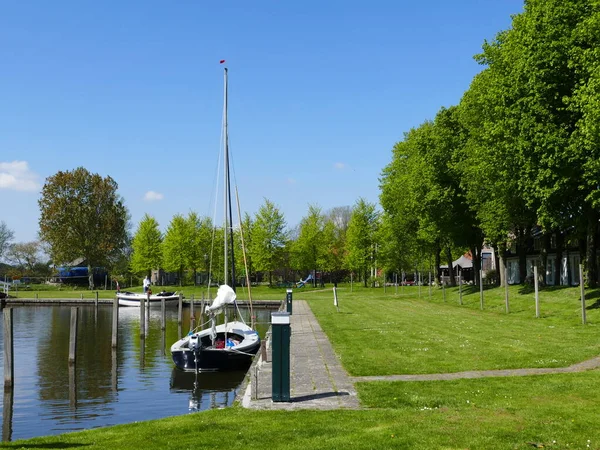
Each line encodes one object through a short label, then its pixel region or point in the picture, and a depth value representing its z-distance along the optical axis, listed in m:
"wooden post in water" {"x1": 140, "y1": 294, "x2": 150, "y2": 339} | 41.31
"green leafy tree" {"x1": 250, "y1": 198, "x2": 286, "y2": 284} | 96.81
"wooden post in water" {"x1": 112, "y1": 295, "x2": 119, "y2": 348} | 35.66
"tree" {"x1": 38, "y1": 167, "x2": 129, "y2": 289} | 102.06
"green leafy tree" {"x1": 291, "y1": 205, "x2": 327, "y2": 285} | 102.00
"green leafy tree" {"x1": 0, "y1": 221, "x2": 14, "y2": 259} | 142.00
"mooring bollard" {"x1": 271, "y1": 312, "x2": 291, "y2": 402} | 13.88
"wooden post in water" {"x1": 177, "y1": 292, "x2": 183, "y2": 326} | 49.37
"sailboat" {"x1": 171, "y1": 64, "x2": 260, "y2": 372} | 27.78
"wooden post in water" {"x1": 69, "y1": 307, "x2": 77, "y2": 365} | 30.09
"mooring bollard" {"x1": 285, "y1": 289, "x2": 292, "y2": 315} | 40.81
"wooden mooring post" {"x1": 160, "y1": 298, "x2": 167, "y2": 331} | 47.20
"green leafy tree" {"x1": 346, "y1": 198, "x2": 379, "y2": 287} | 92.38
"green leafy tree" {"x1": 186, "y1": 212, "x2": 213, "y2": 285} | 105.44
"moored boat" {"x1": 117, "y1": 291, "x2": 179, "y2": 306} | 76.44
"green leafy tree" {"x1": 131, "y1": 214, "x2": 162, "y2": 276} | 110.19
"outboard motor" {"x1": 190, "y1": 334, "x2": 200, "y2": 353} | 27.70
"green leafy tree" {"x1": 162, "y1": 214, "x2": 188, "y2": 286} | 104.56
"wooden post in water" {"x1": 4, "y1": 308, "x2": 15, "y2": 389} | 24.81
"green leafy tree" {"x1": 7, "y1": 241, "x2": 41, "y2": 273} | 138.62
